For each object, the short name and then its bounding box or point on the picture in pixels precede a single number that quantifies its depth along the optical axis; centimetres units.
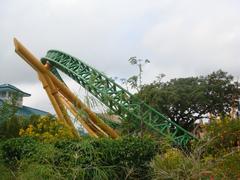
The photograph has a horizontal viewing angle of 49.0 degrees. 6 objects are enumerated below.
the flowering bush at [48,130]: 605
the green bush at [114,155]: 405
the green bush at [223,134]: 557
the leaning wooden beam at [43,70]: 827
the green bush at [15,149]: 460
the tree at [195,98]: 1927
